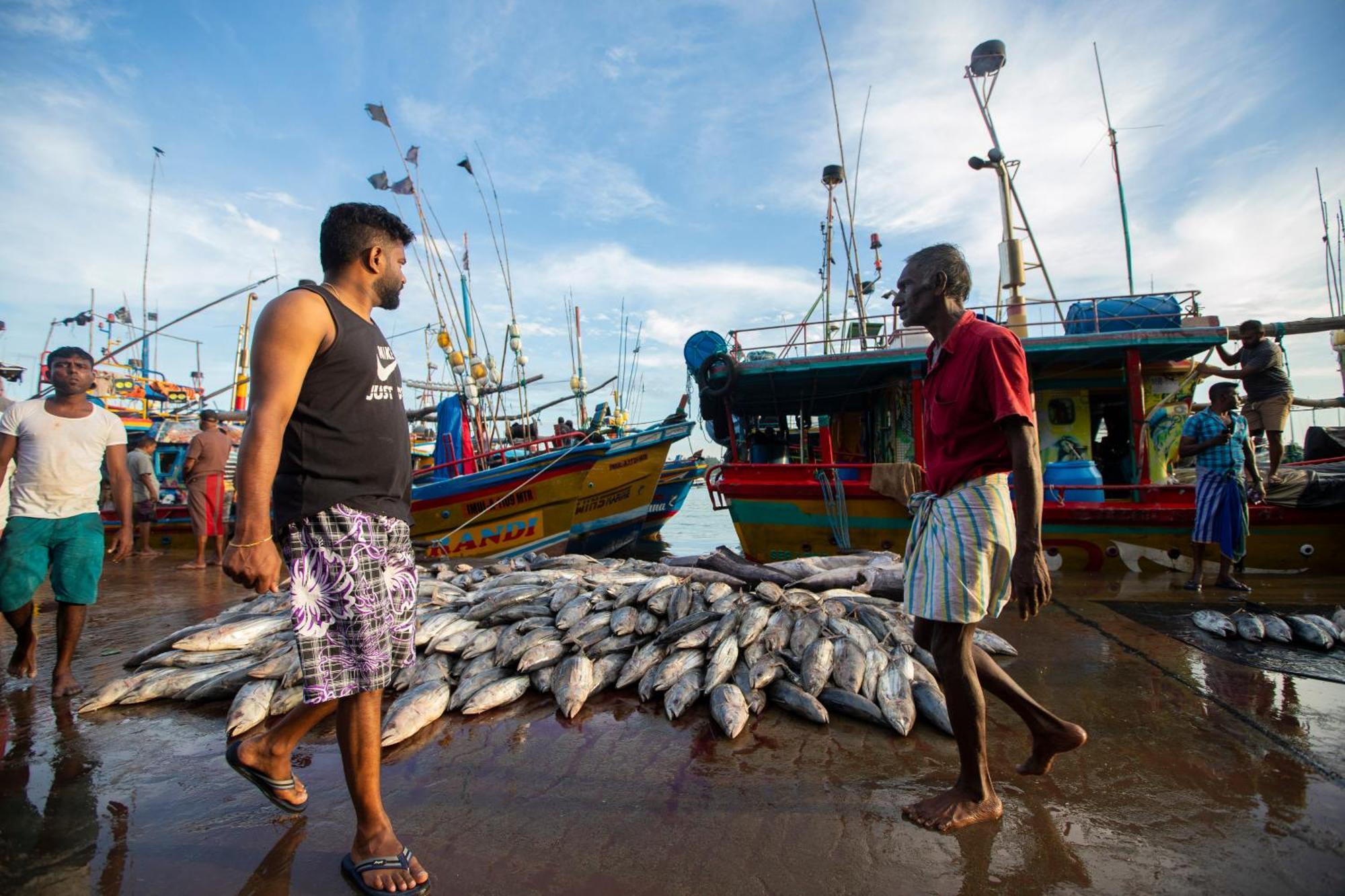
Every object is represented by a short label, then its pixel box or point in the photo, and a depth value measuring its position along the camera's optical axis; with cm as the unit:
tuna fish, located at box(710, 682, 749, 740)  290
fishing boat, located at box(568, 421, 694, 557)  1120
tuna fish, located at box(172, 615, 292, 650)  391
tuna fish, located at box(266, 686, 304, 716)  318
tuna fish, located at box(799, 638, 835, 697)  318
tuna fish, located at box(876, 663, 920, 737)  287
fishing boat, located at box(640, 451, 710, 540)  1652
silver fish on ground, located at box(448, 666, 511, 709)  326
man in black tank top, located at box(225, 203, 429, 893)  180
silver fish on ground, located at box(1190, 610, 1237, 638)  436
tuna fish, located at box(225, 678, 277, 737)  303
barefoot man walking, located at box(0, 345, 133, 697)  355
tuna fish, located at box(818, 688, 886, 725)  295
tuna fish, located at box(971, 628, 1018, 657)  393
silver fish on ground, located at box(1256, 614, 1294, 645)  414
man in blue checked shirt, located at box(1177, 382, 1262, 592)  613
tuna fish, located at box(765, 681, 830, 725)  299
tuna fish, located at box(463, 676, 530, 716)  319
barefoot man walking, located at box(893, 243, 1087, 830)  212
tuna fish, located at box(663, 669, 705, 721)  311
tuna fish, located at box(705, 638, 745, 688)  326
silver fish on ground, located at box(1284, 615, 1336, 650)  397
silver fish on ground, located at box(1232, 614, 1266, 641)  423
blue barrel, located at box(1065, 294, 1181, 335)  905
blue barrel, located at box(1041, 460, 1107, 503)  833
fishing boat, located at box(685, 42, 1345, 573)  812
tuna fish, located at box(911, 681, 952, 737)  288
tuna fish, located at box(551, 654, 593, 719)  318
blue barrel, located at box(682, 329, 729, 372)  1009
